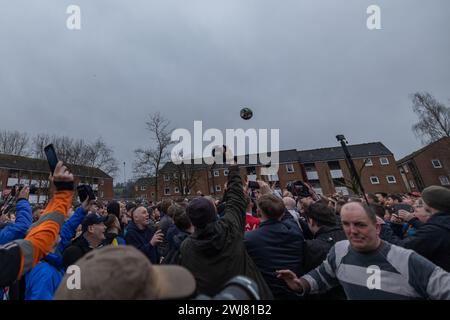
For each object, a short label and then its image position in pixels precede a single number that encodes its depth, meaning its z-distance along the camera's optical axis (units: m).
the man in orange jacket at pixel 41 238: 1.59
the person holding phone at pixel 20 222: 2.83
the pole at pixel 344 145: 4.09
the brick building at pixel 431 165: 38.84
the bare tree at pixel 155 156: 33.06
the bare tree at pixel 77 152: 34.50
